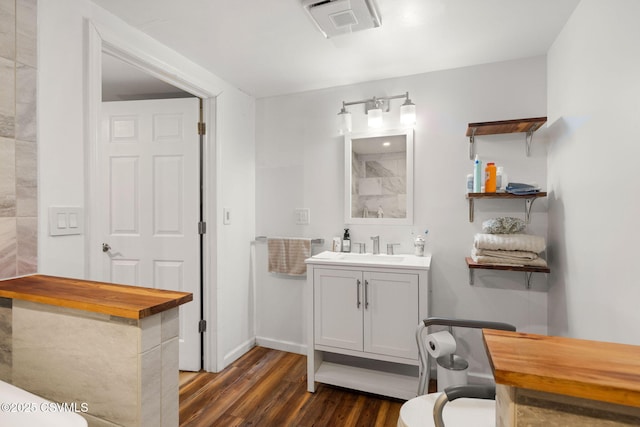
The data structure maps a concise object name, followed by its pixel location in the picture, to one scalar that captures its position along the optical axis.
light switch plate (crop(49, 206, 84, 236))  1.35
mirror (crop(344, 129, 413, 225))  2.33
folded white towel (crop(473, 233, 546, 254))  1.81
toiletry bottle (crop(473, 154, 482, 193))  2.00
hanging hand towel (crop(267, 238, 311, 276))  2.57
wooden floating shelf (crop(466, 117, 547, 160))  1.86
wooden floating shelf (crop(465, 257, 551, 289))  1.81
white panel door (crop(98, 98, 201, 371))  2.34
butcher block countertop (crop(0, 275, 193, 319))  0.84
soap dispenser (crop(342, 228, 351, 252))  2.44
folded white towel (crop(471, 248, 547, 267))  1.83
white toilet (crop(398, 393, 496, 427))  1.18
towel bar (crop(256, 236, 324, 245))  2.59
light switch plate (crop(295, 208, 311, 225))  2.64
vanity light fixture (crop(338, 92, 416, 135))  2.23
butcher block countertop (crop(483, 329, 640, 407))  0.53
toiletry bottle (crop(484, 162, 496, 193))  1.95
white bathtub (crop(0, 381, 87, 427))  0.69
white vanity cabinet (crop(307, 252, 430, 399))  1.92
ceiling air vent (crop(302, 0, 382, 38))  1.49
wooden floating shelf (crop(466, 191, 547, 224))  1.84
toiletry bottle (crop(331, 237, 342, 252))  2.47
